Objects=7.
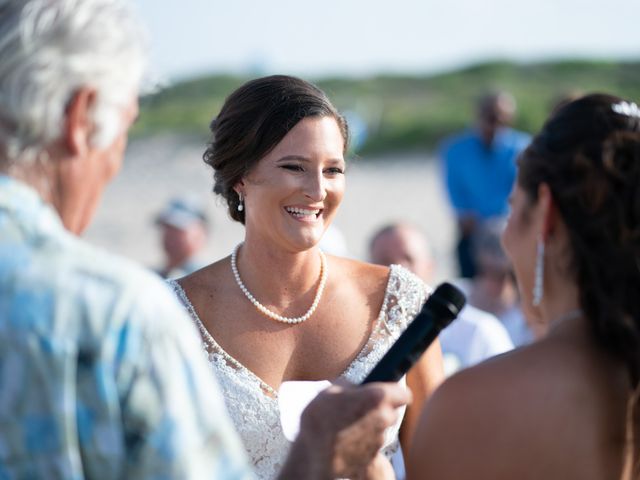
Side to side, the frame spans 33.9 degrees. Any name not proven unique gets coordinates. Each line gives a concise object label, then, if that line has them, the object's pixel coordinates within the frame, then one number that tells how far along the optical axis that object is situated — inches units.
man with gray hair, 68.6
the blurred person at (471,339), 214.1
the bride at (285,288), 147.6
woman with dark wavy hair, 89.9
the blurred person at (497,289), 274.1
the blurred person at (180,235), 335.3
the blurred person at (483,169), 409.1
